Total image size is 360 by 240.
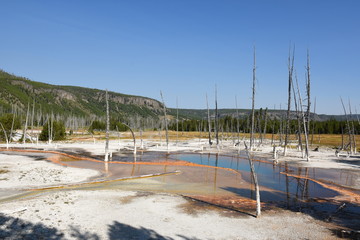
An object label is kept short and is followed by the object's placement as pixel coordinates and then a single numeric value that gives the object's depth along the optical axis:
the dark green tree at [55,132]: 77.88
